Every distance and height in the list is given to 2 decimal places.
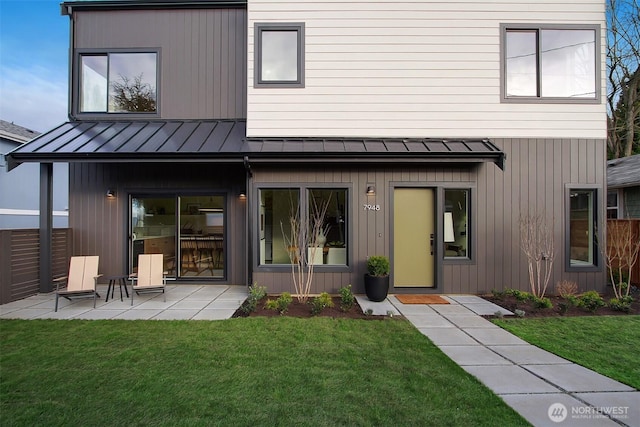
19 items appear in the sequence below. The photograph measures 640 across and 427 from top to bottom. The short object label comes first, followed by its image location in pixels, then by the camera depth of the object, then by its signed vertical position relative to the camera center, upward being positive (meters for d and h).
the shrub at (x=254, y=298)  5.06 -1.44
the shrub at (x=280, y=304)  5.07 -1.47
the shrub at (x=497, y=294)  5.96 -1.50
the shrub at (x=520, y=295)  5.66 -1.45
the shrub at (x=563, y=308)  5.04 -1.50
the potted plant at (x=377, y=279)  5.67 -1.15
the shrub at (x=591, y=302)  5.07 -1.41
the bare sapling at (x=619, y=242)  6.37 -0.53
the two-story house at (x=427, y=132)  6.31 +1.76
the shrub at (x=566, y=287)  5.98 -1.38
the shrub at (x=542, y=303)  5.18 -1.45
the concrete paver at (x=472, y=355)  3.40 -1.60
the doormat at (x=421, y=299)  5.74 -1.58
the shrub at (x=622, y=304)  5.09 -1.46
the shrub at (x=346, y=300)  5.19 -1.43
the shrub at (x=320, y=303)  4.99 -1.46
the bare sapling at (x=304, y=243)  6.18 -0.55
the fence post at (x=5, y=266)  5.52 -0.94
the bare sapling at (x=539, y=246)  6.07 -0.57
